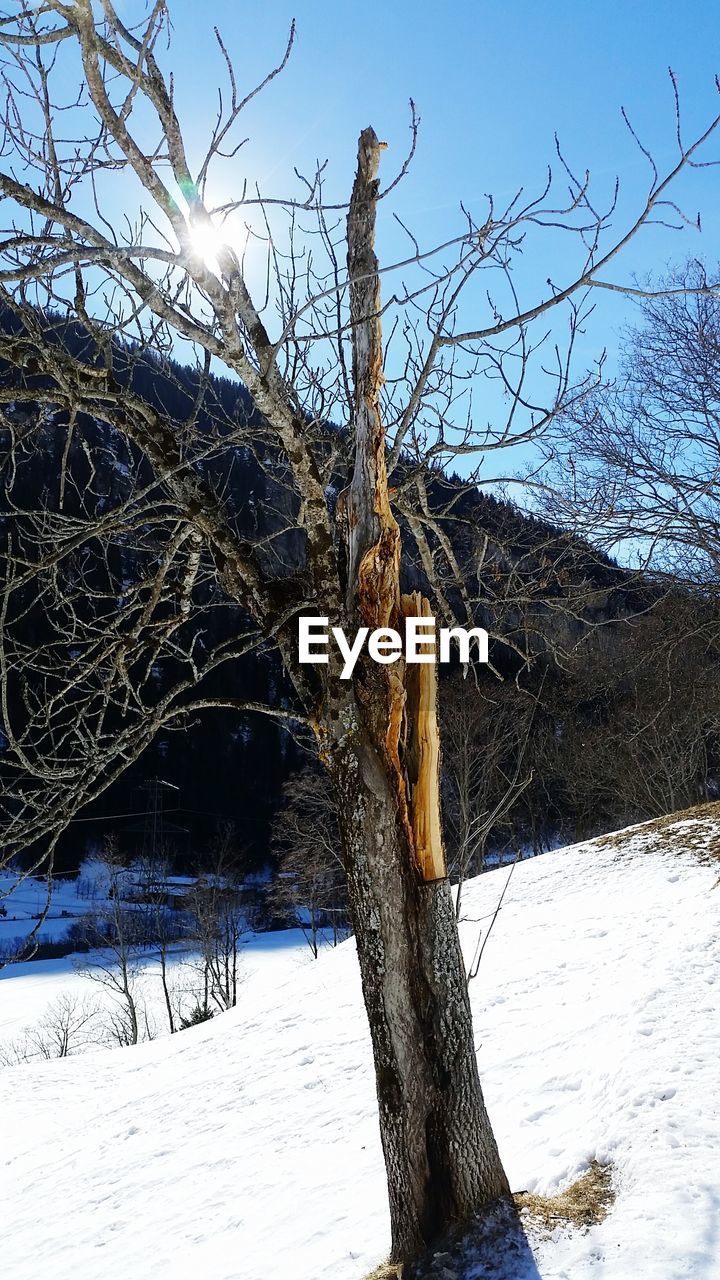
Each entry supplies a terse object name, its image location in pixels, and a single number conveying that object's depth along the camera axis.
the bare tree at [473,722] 18.42
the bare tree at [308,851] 23.44
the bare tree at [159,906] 29.97
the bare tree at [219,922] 25.58
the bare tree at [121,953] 25.30
